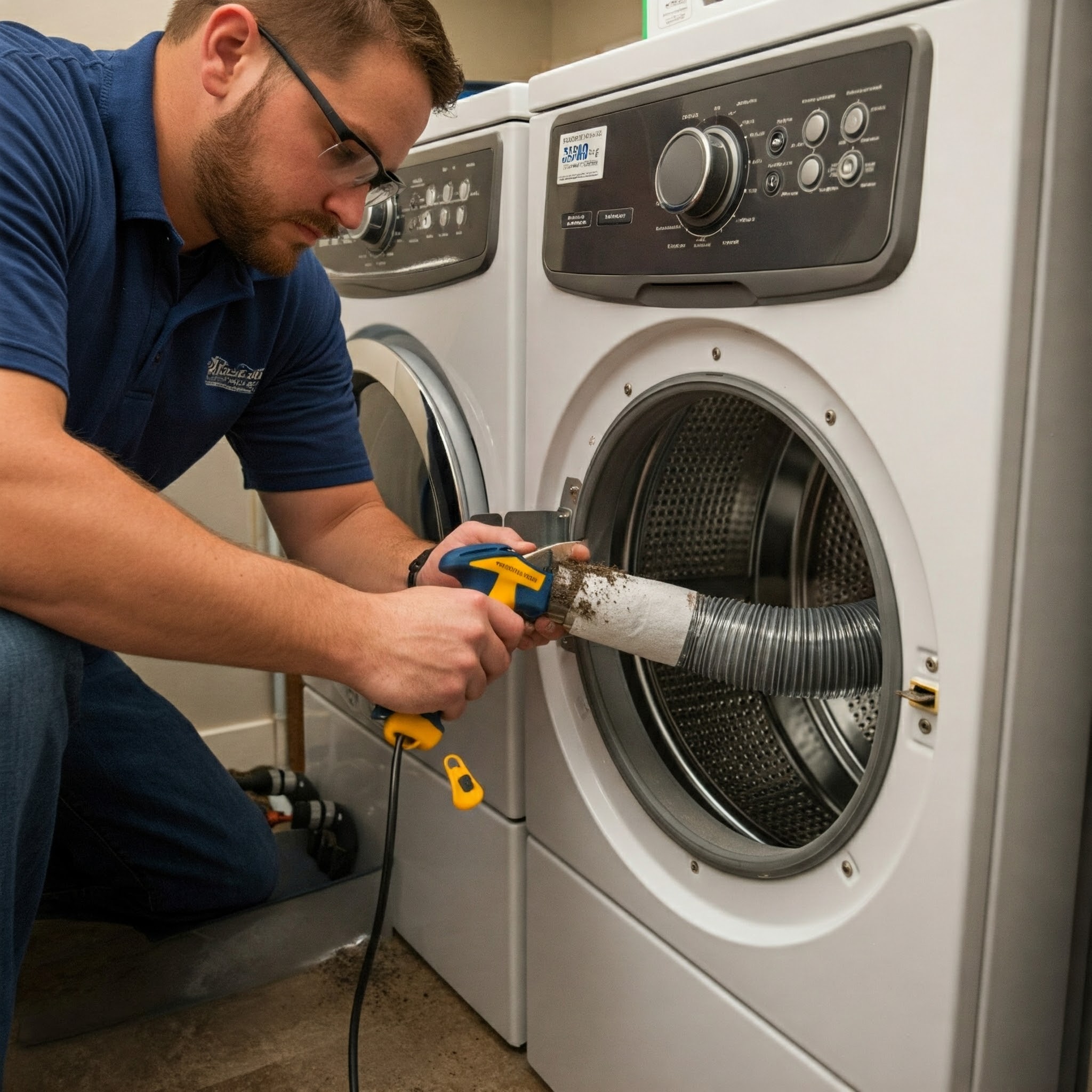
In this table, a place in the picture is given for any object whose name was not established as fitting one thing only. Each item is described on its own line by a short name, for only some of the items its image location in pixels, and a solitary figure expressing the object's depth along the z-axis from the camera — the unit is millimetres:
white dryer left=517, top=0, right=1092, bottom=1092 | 606
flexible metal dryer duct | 799
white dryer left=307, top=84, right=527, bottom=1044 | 1003
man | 712
